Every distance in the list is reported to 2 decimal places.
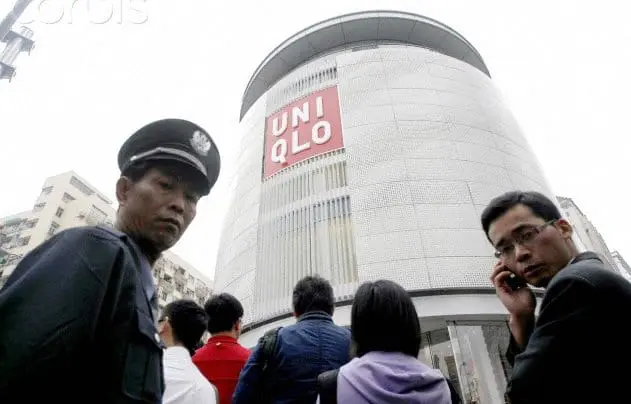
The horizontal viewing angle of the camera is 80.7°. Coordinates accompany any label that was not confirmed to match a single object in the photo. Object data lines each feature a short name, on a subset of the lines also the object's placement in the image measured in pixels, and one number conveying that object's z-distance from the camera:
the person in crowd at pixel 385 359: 1.42
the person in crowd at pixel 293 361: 2.01
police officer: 0.68
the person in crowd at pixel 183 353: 1.88
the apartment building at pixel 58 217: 29.72
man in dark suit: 1.05
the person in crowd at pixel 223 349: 2.60
